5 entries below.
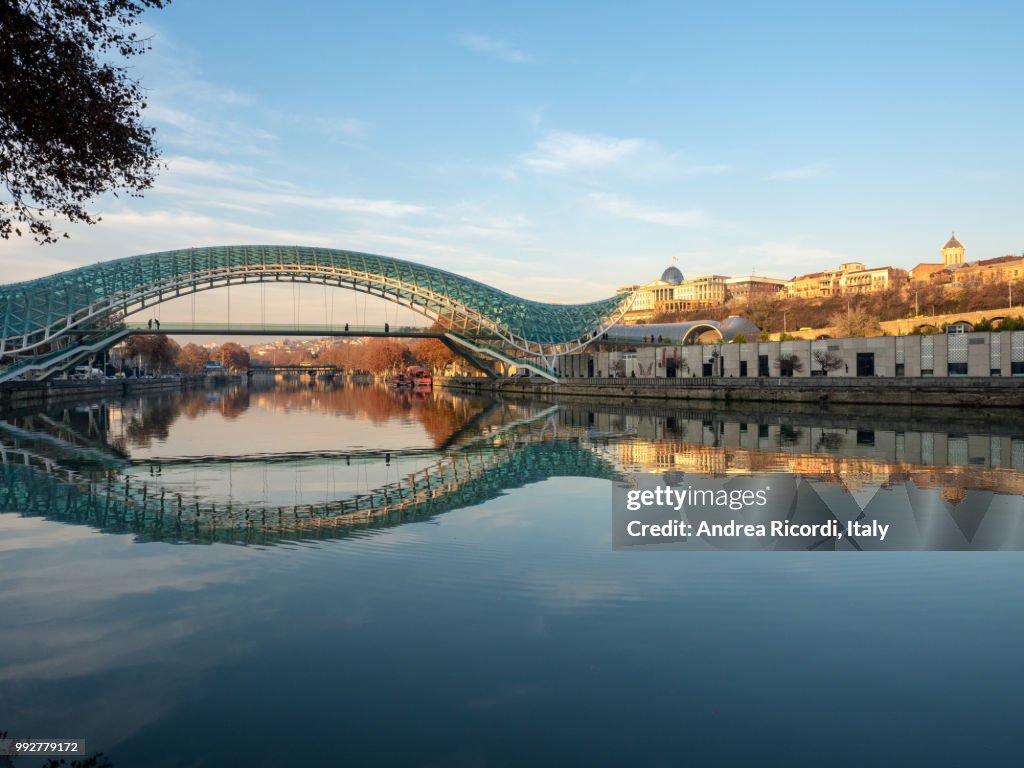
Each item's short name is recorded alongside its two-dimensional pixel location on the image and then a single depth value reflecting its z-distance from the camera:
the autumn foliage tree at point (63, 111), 8.78
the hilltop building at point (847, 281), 168.38
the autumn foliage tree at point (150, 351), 113.88
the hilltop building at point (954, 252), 174.62
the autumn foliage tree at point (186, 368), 190.12
